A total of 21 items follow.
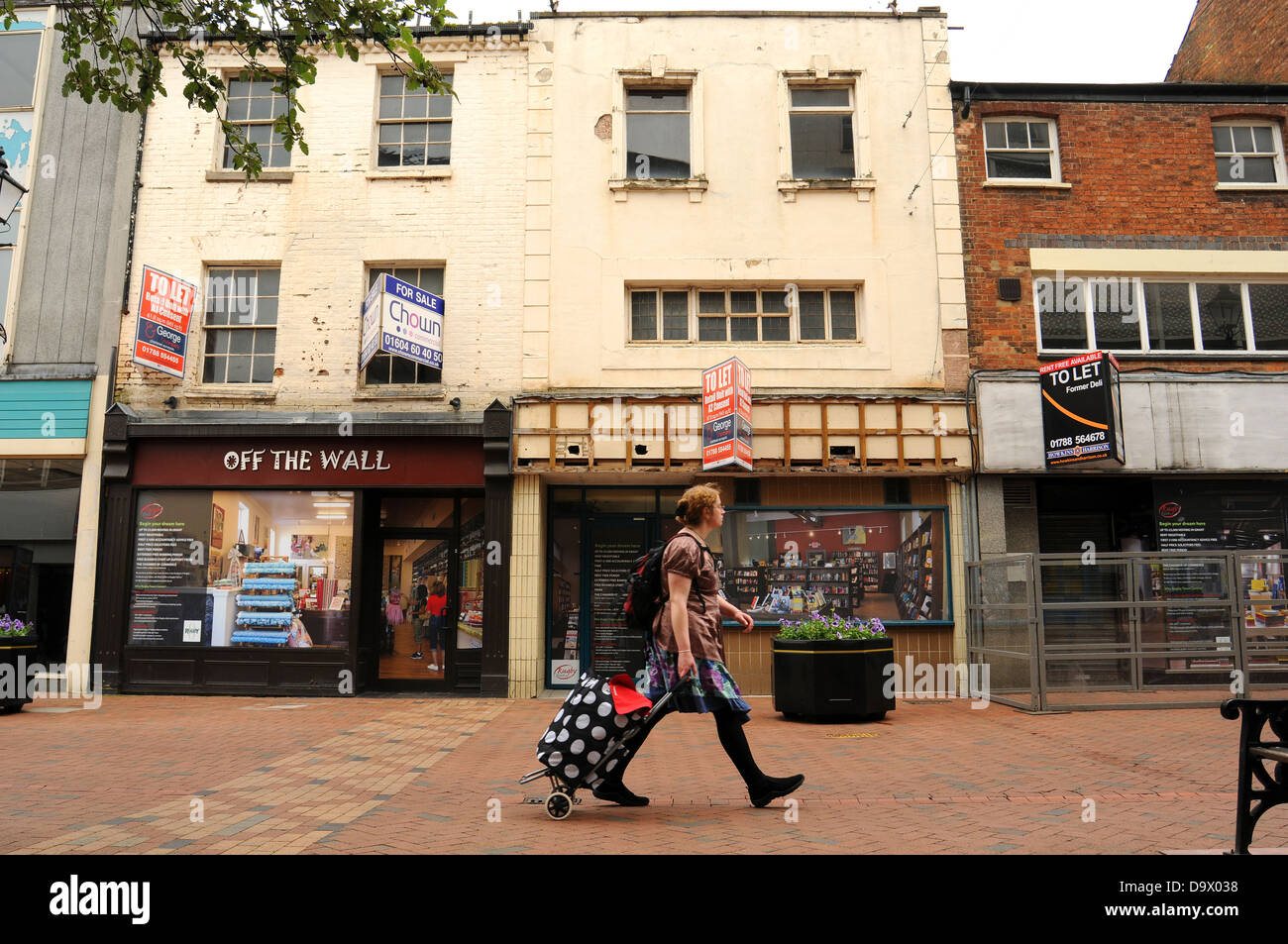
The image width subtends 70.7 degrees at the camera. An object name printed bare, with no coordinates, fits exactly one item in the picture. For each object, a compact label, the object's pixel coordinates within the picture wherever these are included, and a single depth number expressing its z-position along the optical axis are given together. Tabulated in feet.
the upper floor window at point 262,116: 46.21
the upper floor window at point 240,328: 44.47
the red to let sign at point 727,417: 39.29
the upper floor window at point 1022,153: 45.52
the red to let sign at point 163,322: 41.06
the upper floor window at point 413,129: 46.09
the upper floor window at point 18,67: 46.42
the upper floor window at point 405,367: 44.27
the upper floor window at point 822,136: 45.91
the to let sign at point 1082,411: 39.50
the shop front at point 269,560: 41.57
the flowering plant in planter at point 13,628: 35.47
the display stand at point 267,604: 41.91
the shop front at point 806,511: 41.83
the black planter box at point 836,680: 32.35
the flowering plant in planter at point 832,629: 33.09
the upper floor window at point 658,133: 45.88
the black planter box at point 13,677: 34.47
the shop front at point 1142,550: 35.37
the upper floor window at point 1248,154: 45.75
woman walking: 17.72
